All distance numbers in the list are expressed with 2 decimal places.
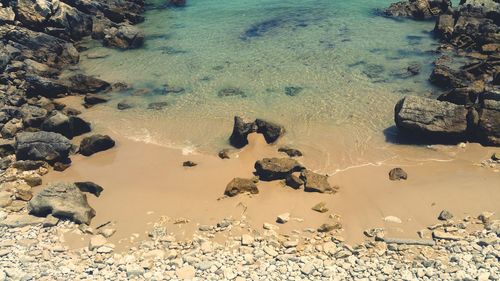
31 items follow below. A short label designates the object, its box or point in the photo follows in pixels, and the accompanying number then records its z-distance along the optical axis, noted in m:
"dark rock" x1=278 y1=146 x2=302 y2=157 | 17.91
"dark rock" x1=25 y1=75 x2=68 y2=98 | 23.09
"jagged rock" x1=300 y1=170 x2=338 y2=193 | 15.30
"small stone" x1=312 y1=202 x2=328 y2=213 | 14.41
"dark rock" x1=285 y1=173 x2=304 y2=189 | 15.56
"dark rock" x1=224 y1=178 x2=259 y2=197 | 15.40
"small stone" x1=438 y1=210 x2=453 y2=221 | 13.52
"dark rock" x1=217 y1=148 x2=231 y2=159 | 17.97
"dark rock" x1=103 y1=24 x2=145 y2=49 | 30.95
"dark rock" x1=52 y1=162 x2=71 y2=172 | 17.34
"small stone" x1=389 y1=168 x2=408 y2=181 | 15.97
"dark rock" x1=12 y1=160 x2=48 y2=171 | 17.02
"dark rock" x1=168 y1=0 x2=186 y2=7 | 40.66
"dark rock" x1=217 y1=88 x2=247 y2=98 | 23.52
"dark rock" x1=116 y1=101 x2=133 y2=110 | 22.63
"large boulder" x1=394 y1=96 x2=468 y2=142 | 17.61
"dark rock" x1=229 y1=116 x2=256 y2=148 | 18.56
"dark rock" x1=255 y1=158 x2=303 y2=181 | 16.09
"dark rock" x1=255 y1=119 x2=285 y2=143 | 18.91
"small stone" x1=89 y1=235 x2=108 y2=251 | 13.03
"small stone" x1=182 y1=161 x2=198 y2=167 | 17.45
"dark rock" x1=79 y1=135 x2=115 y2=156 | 18.38
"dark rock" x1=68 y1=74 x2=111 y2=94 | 24.11
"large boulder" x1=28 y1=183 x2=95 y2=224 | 14.05
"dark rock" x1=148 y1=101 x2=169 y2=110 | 22.54
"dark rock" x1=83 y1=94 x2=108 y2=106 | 22.97
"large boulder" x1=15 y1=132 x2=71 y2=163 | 17.39
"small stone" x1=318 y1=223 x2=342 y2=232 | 13.49
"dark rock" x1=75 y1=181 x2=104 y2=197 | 15.76
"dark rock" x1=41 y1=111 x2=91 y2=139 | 19.23
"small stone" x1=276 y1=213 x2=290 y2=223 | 13.98
